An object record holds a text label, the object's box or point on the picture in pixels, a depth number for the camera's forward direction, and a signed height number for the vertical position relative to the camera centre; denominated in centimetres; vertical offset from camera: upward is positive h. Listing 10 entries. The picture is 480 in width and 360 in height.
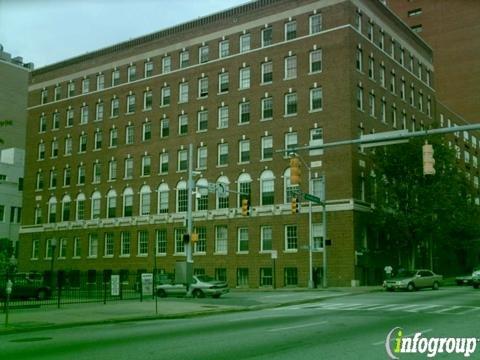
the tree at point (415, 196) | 4816 +606
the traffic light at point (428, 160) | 1828 +328
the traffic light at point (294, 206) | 4047 +435
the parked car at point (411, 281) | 4150 -41
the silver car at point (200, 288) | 3669 -76
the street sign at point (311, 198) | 4256 +517
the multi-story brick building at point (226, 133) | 5212 +1341
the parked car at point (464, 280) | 4802 -43
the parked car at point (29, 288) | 3759 -76
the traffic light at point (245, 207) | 3694 +392
